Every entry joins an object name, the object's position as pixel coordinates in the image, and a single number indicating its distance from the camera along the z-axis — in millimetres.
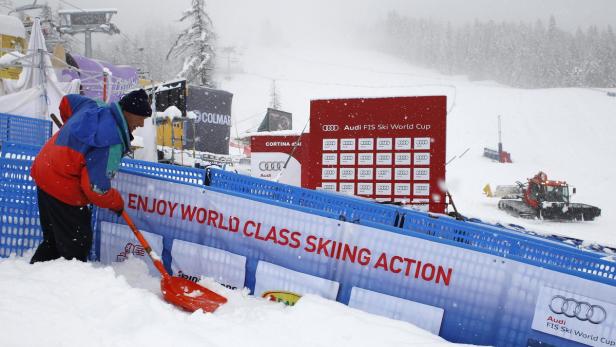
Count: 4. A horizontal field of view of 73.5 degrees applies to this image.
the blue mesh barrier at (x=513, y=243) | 3885
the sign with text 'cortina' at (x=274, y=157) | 9250
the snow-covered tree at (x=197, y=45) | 38312
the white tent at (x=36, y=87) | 9797
